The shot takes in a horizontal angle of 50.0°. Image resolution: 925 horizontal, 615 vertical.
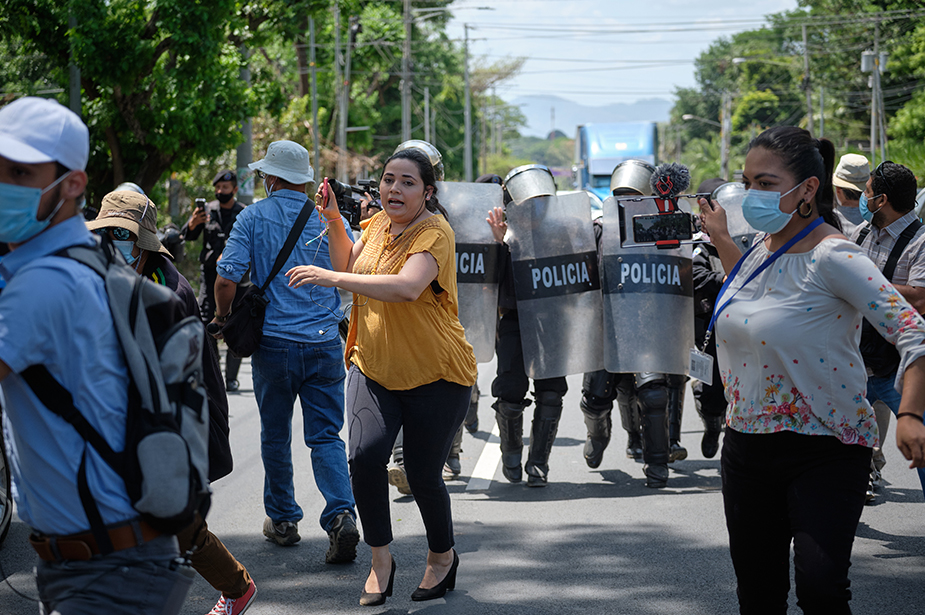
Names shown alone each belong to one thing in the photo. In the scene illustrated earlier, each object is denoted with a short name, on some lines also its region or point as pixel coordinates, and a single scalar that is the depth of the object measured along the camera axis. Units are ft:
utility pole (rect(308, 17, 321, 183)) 80.64
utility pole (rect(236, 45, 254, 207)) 47.30
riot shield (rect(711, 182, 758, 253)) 20.52
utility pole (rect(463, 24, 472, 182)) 160.45
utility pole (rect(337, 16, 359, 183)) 95.55
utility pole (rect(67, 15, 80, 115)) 36.09
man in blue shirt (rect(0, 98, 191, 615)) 6.95
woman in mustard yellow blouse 13.03
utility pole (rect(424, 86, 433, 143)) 151.02
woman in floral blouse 9.28
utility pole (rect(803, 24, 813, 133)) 144.89
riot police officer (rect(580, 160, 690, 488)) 20.52
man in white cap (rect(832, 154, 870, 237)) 21.09
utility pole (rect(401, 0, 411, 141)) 112.47
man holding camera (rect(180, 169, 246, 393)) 29.37
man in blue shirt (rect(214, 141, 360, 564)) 15.98
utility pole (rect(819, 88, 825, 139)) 144.02
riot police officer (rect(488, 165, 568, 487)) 20.38
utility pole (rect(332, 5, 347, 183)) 90.29
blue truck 83.35
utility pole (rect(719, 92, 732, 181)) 203.21
